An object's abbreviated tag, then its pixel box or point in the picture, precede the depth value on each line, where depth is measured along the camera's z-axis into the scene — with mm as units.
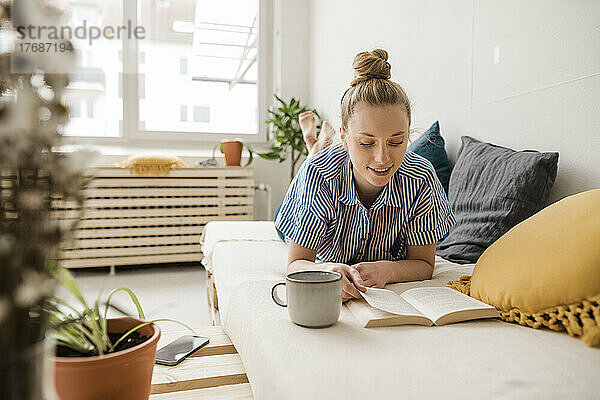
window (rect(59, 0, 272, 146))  3875
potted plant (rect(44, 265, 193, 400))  603
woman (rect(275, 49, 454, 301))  1233
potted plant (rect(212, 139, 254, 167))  3615
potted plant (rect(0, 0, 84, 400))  333
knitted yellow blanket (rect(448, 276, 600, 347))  823
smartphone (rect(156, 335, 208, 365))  996
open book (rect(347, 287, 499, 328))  937
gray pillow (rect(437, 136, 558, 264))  1462
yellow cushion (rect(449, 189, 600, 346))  865
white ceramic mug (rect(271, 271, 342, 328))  895
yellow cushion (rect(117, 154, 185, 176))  3328
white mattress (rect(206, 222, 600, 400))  675
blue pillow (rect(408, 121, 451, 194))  1979
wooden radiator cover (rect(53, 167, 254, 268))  3324
